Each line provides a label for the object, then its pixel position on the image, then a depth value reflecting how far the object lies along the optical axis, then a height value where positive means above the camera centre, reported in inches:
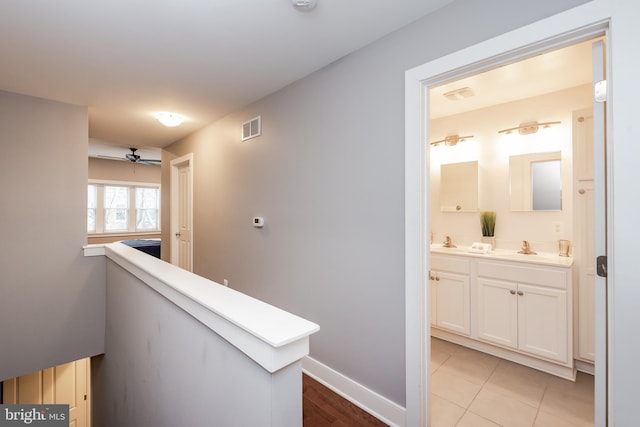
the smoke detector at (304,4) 57.4 +43.3
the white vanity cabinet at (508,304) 85.3 -31.7
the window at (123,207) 255.9 +6.3
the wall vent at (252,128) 111.6 +35.0
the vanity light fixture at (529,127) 100.8 +31.4
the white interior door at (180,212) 170.2 +0.9
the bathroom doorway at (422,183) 59.2 +6.5
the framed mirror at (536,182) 100.8 +11.3
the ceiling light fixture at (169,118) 121.6 +42.0
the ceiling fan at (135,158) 224.7 +46.9
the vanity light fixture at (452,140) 121.6 +32.2
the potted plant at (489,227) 112.4 -6.0
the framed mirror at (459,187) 118.2 +11.1
